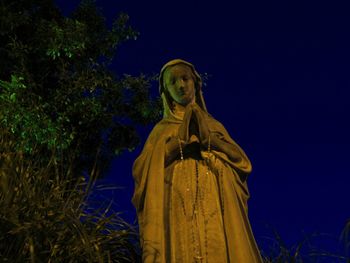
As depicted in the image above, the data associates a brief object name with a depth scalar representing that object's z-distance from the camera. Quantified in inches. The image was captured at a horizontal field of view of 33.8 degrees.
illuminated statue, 180.2
